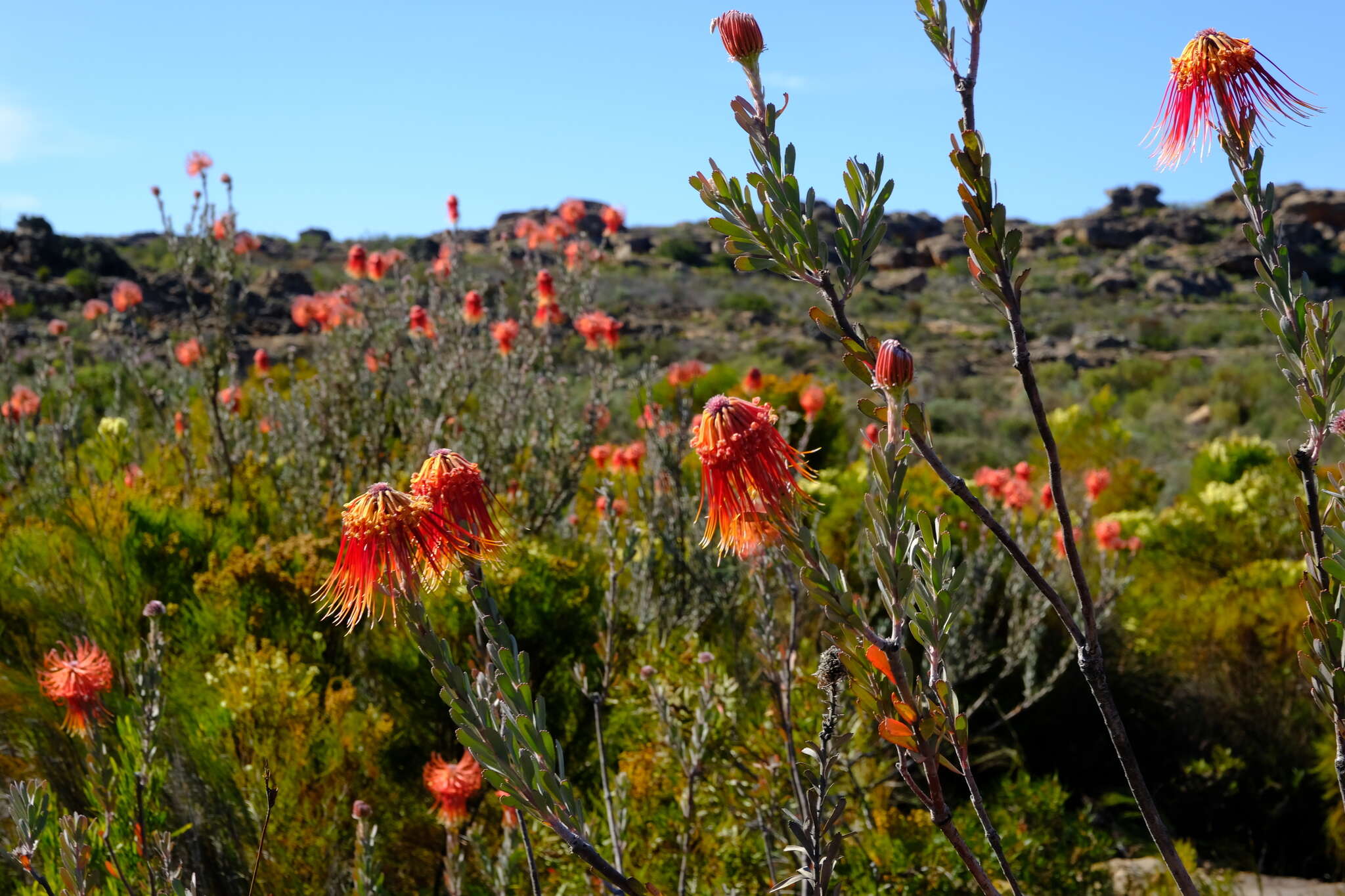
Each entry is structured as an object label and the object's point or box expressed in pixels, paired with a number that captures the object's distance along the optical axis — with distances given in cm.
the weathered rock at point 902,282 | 4416
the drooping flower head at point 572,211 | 615
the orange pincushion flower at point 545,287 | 530
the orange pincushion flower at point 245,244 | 570
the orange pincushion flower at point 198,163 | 537
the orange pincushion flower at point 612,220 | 618
